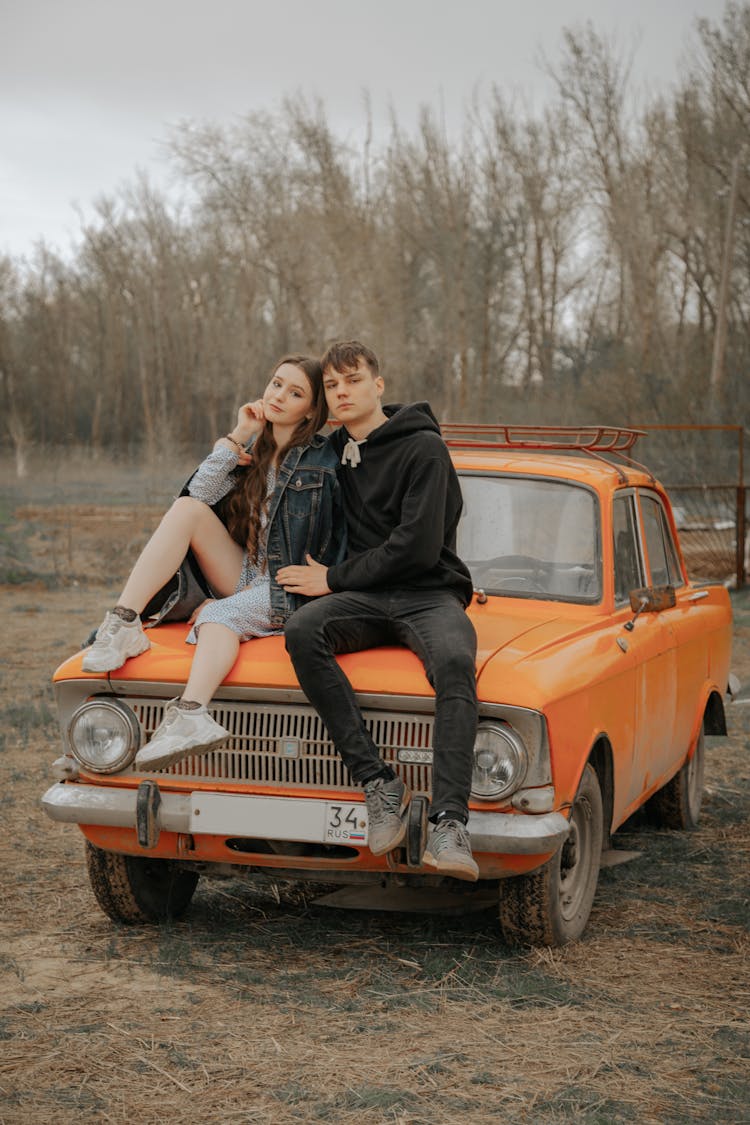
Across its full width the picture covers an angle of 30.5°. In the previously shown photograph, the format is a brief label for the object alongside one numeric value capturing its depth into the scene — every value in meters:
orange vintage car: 4.37
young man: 4.20
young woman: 4.76
